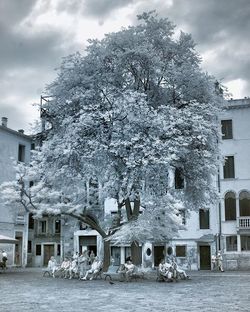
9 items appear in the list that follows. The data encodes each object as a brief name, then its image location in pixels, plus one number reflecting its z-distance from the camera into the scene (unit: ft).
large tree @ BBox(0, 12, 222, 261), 84.99
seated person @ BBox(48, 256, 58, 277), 102.21
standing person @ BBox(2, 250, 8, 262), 133.25
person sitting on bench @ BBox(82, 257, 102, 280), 91.32
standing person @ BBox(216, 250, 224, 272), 126.67
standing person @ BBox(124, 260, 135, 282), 85.20
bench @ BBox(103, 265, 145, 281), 86.38
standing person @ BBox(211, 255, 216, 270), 134.41
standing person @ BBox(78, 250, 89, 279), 95.95
